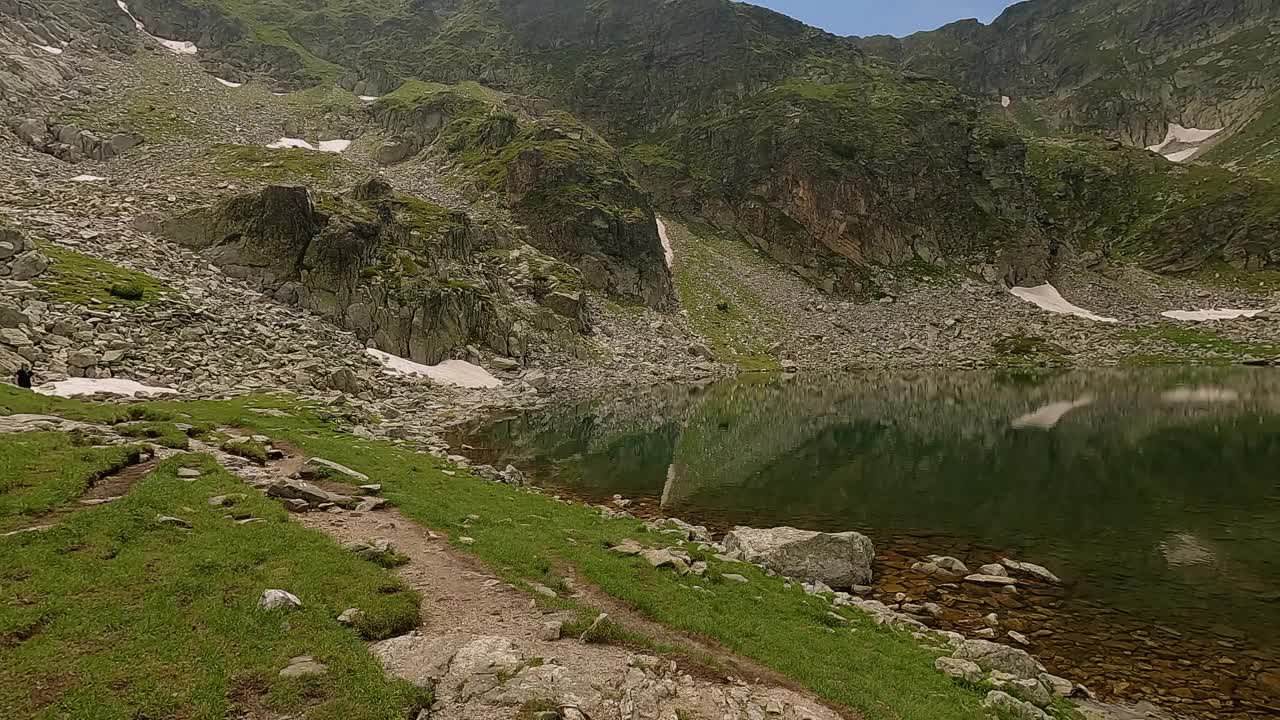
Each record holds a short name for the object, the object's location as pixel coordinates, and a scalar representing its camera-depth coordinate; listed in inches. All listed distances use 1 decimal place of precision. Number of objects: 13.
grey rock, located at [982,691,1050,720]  479.2
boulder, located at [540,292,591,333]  3484.3
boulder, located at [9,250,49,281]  1747.0
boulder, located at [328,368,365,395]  1946.4
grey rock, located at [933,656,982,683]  537.3
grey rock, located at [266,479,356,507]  783.1
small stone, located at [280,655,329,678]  387.5
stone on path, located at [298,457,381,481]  896.9
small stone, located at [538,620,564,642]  495.2
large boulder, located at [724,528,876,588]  820.6
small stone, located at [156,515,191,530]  601.2
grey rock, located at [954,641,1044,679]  561.9
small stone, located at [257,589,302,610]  463.8
